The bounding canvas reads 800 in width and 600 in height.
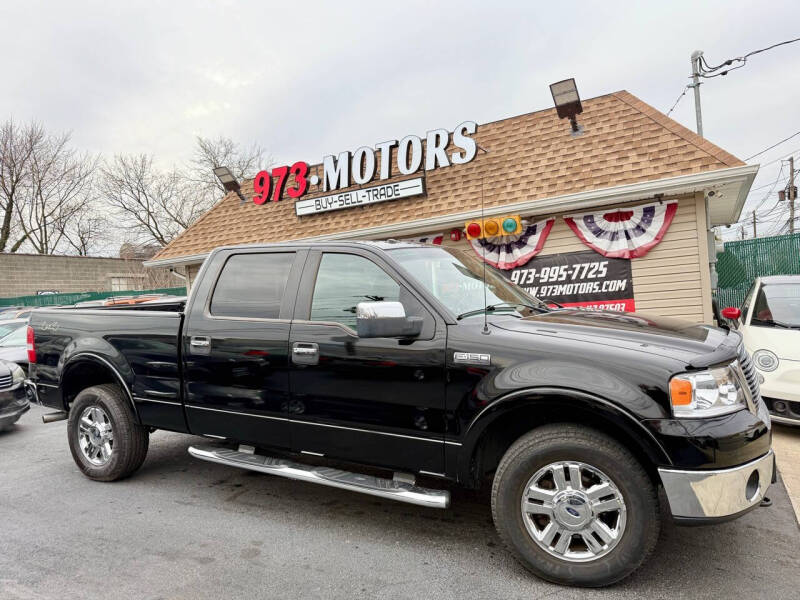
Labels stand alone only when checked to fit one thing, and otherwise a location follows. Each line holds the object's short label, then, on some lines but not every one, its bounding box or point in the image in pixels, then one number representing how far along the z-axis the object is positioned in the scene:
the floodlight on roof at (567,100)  9.14
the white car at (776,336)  5.20
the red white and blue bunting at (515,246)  9.17
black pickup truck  2.65
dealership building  8.12
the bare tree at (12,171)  33.62
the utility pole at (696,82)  16.77
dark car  6.48
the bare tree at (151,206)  38.41
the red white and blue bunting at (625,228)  8.24
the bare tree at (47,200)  34.91
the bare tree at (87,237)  40.26
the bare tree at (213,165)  38.19
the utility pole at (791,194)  32.99
